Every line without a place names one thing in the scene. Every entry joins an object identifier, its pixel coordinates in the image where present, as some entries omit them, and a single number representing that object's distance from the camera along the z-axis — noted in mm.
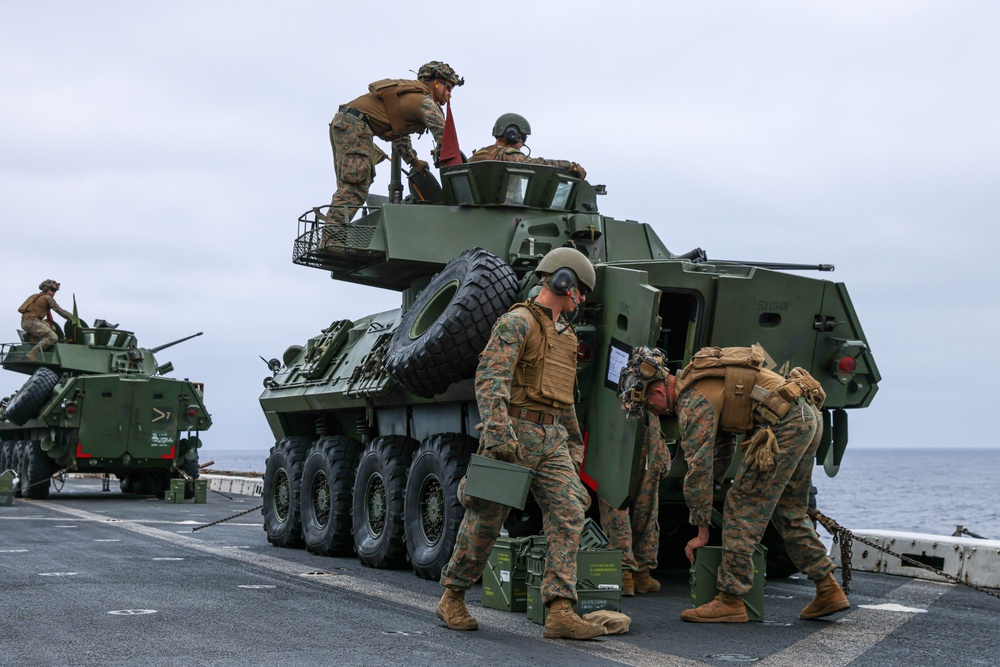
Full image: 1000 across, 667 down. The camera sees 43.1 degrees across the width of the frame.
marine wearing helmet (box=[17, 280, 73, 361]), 25734
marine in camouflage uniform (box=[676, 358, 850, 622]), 7660
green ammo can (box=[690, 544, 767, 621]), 7852
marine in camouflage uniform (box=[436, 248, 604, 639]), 7012
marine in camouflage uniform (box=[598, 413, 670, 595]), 9117
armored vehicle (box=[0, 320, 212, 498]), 23266
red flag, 12695
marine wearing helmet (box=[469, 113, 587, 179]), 12188
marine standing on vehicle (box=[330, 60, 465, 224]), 13414
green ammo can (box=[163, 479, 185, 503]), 23047
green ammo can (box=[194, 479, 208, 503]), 23297
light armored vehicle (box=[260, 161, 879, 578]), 9438
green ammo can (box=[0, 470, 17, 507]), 21469
